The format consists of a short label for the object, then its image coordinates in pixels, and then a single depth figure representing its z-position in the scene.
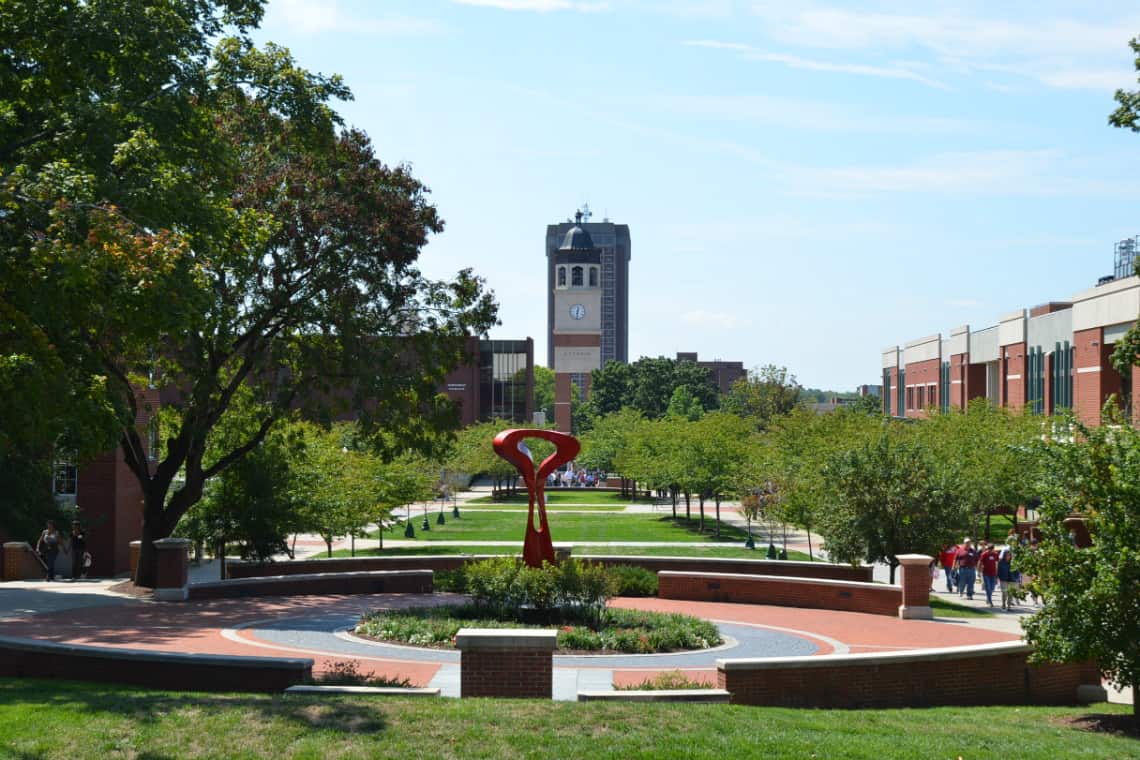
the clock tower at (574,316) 115.12
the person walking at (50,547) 32.06
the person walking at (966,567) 30.97
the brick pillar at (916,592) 25.86
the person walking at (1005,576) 28.95
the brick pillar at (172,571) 26.72
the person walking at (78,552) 34.19
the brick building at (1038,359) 46.69
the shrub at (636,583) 28.80
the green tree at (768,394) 114.50
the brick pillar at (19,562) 33.19
